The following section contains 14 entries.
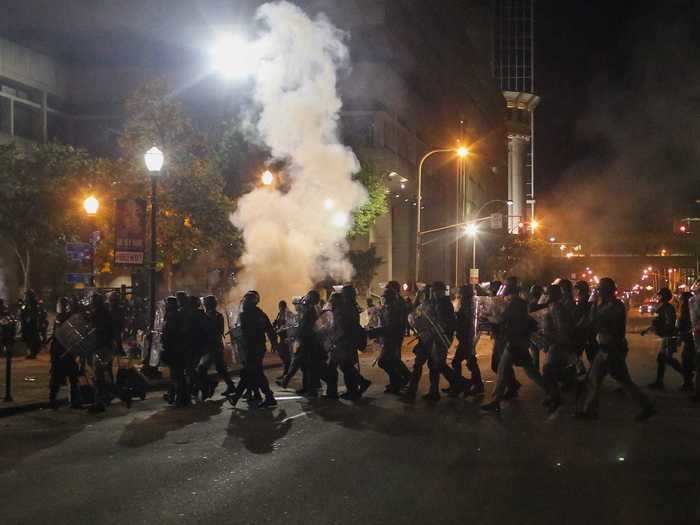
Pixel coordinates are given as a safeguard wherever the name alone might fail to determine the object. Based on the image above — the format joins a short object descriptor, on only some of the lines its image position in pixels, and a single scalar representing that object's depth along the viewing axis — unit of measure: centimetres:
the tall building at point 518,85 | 13625
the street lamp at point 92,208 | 2058
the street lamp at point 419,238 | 3574
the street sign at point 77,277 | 1975
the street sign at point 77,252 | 1823
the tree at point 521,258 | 7506
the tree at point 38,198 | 2858
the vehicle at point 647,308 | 5330
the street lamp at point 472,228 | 4641
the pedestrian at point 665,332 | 1342
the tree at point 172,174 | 2547
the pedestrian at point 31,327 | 2089
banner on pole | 1659
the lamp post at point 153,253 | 1647
